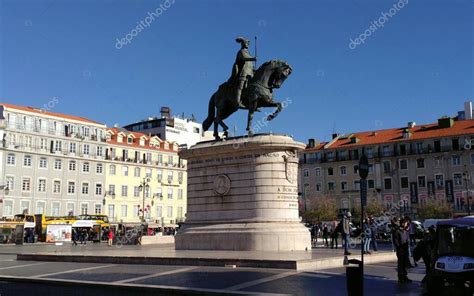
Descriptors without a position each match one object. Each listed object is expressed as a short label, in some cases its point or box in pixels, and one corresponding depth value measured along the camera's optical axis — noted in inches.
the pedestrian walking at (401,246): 621.0
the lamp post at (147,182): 3521.7
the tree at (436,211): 3048.7
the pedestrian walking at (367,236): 1010.7
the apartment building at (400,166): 3292.3
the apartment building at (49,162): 2935.5
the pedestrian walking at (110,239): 1789.4
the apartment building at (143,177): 3437.5
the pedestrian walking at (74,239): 2018.9
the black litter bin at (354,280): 476.7
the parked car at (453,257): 479.2
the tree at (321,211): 3405.5
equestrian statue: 1103.6
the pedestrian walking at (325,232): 1522.9
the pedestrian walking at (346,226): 907.8
